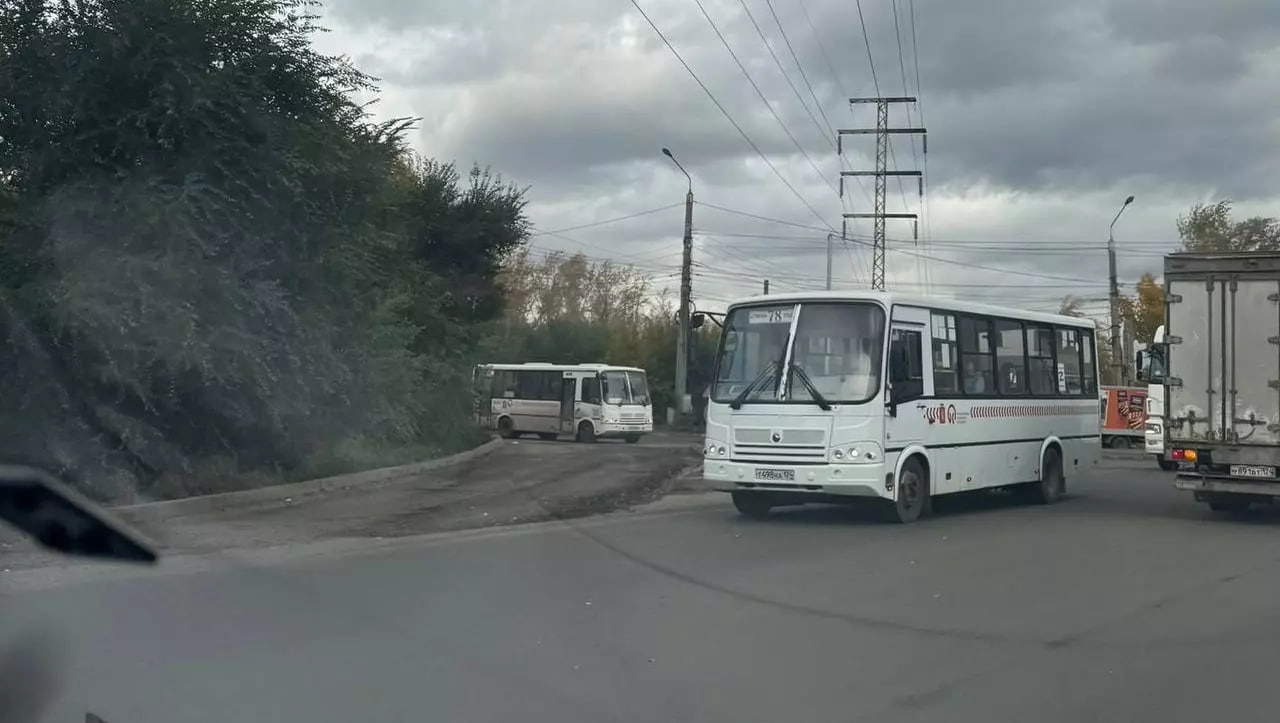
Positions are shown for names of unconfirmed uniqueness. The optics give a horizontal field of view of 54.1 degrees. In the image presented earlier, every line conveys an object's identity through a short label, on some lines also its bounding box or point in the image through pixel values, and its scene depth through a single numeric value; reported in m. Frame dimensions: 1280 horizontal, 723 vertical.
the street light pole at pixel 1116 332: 45.56
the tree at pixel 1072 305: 61.09
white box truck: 16.31
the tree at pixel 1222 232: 51.41
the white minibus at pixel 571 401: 42.00
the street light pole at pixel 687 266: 43.45
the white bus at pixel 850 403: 15.08
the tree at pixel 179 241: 14.88
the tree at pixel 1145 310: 60.38
